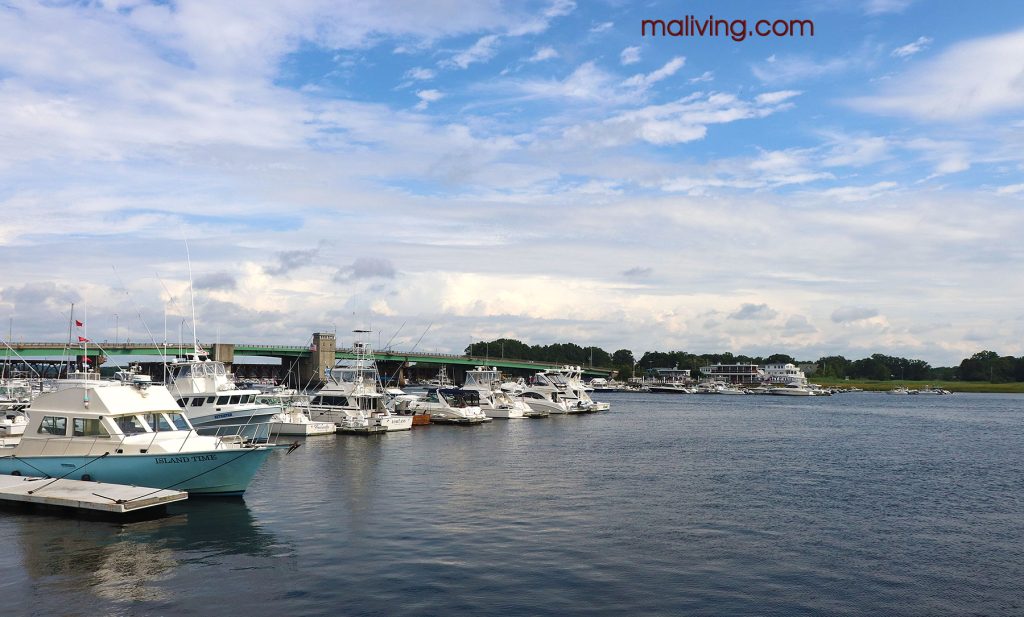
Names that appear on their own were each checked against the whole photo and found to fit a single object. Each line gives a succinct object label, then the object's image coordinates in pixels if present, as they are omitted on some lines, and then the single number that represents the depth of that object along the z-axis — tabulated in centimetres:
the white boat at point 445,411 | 9531
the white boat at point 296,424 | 7344
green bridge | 17284
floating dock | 3200
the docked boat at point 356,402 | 7812
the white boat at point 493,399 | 10906
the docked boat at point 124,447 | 3606
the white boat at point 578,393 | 13075
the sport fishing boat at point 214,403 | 6197
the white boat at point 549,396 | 12088
